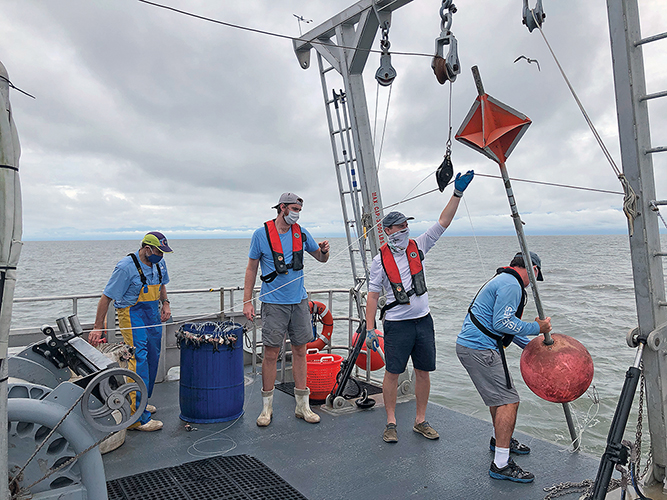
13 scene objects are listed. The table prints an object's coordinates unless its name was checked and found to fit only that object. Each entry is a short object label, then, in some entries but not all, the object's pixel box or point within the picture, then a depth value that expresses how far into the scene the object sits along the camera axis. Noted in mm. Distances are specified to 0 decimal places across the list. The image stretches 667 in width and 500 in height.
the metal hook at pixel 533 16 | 2845
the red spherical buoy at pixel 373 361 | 6020
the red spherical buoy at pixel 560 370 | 2764
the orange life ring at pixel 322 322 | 6398
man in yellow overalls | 4160
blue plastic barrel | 4391
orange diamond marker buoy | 2992
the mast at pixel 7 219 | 1585
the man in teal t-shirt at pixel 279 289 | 4426
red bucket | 5078
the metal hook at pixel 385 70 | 4117
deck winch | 2064
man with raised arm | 4047
